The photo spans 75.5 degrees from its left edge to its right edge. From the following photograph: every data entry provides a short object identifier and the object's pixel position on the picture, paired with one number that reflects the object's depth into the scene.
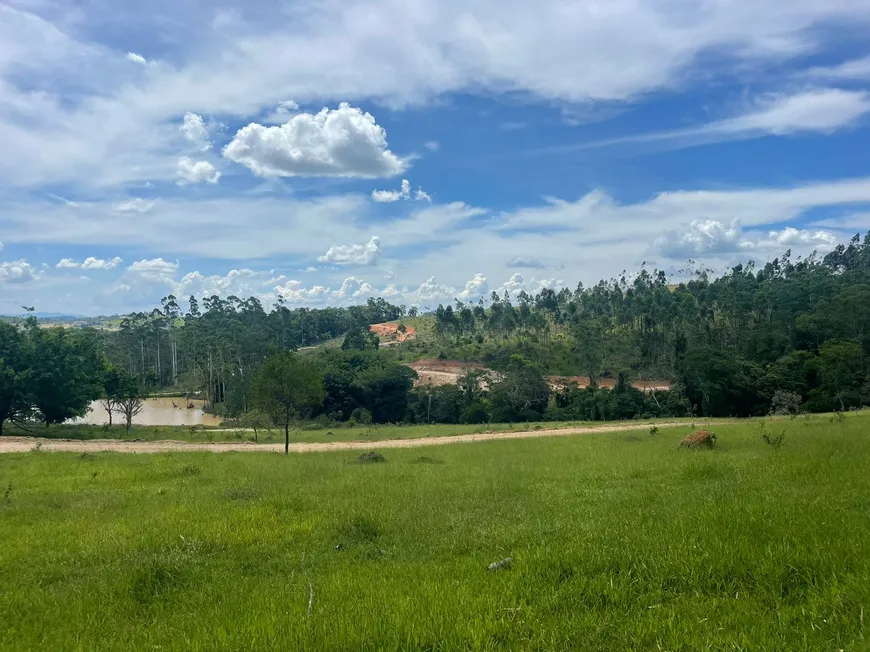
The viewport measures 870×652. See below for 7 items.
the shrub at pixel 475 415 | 64.12
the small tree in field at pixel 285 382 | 29.88
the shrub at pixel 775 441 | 17.17
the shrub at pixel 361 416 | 65.18
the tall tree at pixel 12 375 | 42.72
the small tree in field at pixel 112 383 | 54.75
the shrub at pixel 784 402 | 47.09
